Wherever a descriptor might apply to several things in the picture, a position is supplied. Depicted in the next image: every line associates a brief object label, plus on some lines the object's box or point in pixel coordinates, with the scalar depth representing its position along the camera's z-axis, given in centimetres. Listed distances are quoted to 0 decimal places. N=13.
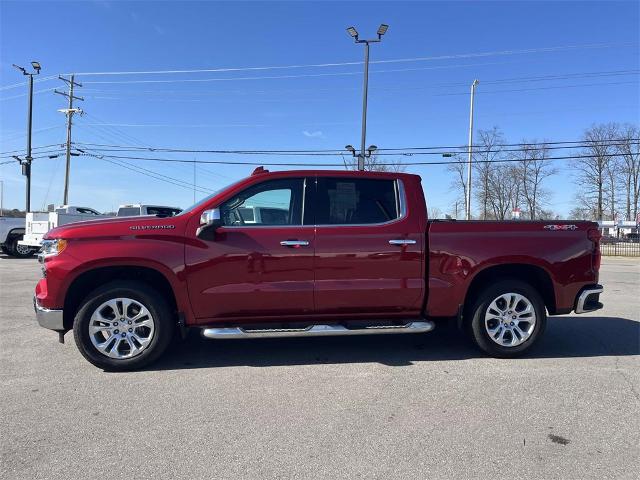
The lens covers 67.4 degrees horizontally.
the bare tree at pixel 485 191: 4533
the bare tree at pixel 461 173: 4990
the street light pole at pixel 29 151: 3014
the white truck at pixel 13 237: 1836
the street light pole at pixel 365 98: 2191
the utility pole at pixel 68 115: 3587
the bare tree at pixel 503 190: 4781
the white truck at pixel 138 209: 1862
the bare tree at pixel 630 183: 6628
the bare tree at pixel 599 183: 6162
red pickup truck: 463
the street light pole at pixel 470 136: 3328
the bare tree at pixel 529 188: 4797
